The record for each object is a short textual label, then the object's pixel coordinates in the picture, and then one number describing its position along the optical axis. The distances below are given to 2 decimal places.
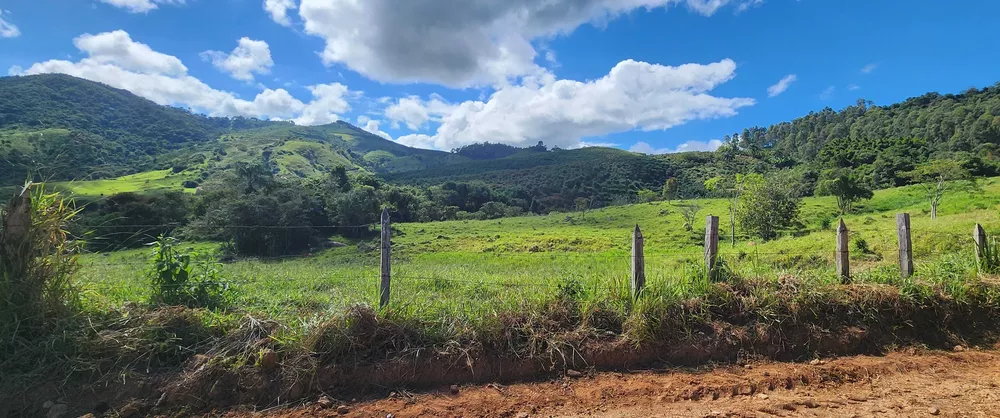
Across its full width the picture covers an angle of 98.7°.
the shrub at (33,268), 3.96
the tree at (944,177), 32.50
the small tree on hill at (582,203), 85.62
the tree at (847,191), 40.09
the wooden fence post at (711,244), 5.39
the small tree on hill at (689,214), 43.02
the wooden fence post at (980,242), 6.22
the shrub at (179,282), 4.87
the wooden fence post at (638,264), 5.09
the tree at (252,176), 51.32
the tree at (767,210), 32.91
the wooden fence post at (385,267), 4.89
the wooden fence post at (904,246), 6.04
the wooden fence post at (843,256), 5.82
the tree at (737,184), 36.33
